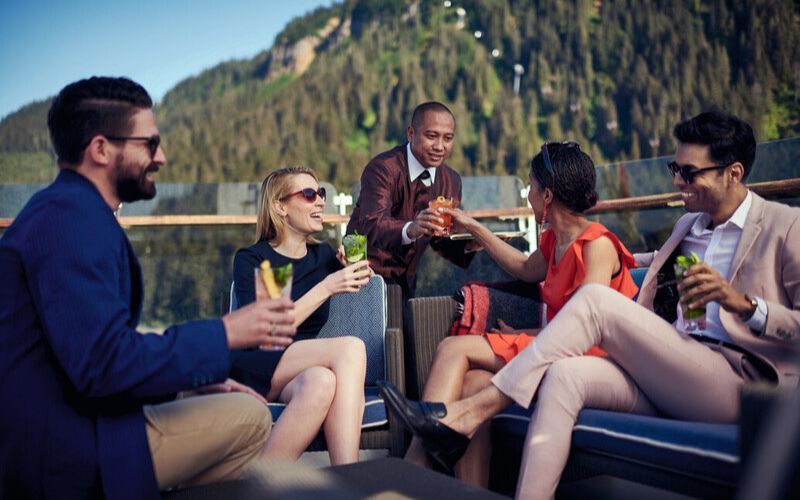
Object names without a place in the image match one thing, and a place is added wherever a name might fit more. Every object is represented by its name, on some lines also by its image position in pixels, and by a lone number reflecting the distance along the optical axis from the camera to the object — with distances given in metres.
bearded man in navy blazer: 1.57
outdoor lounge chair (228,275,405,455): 3.33
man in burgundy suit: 4.02
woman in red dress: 2.85
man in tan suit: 2.25
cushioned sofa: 1.95
